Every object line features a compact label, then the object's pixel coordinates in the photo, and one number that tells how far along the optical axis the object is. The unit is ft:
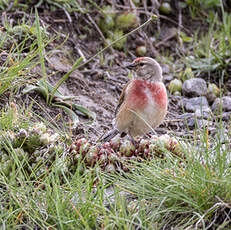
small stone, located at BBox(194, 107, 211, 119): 34.18
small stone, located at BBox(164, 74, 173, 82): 40.41
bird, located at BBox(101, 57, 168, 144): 27.30
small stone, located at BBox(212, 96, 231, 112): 35.02
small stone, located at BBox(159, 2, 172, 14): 46.01
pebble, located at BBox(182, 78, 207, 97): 37.65
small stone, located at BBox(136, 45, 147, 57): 42.27
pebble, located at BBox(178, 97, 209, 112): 35.68
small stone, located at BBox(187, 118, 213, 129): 33.13
